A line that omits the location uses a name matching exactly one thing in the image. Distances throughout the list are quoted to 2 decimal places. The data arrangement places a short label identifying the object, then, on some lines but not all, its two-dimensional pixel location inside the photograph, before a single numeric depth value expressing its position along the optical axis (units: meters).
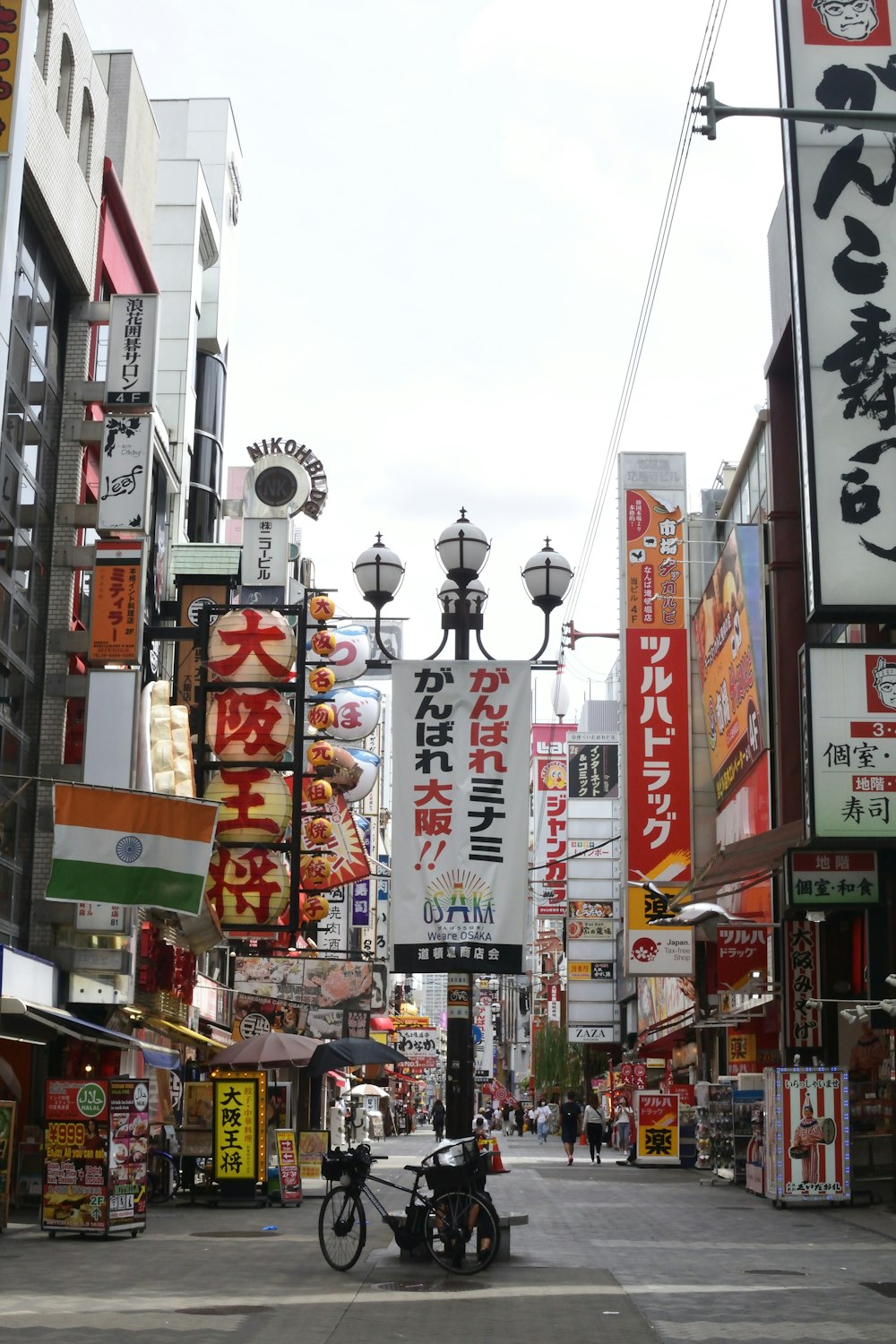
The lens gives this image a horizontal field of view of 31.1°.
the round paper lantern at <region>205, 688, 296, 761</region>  29.98
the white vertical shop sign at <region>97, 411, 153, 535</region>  24.45
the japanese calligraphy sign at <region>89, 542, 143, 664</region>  24.38
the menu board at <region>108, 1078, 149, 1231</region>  18.14
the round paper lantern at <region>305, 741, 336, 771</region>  33.12
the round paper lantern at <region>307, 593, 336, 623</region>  33.66
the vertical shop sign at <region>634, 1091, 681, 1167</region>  36.28
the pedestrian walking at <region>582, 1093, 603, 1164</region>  40.72
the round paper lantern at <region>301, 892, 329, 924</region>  34.22
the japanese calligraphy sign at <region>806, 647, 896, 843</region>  18.38
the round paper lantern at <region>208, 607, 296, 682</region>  30.33
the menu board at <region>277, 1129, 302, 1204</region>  23.50
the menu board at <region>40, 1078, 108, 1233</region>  17.95
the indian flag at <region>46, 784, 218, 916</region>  17.66
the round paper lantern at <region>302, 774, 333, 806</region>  32.19
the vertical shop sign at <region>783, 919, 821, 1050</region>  28.23
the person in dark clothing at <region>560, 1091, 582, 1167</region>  39.28
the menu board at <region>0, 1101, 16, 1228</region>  18.53
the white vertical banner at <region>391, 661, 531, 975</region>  15.27
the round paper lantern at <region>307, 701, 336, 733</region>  32.84
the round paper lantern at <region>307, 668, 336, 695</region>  33.59
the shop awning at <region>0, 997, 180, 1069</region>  18.47
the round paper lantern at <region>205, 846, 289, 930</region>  29.22
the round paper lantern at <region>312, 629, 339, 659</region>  32.94
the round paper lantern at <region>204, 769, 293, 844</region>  29.55
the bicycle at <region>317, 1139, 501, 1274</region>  14.31
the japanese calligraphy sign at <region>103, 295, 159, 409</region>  25.23
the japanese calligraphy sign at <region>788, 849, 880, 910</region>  23.56
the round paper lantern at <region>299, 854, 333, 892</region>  33.12
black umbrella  25.36
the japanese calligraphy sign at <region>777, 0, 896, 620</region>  16.25
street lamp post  15.18
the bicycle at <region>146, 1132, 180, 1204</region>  24.53
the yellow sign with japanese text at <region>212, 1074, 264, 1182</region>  22.39
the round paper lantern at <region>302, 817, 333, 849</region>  33.09
